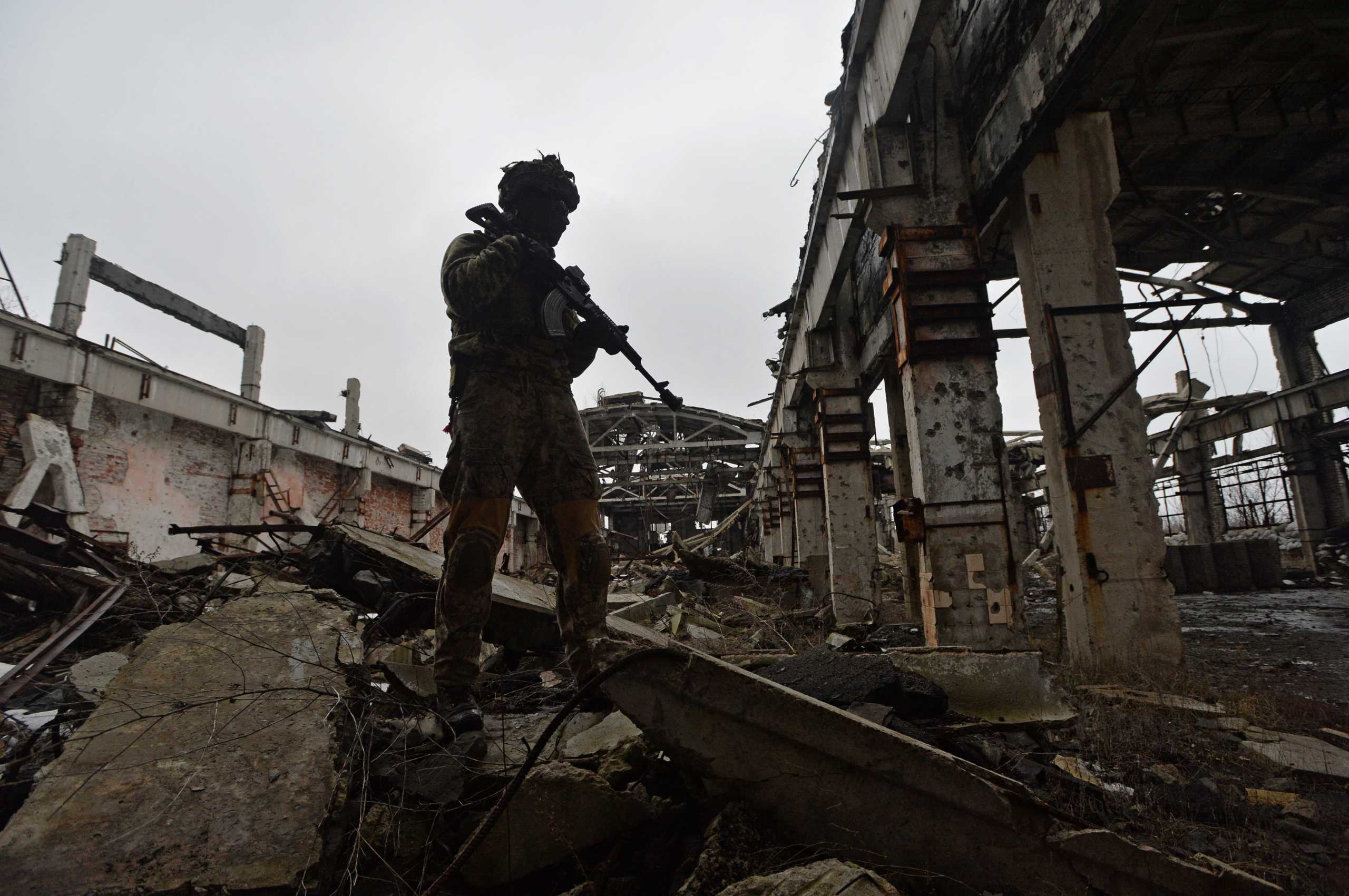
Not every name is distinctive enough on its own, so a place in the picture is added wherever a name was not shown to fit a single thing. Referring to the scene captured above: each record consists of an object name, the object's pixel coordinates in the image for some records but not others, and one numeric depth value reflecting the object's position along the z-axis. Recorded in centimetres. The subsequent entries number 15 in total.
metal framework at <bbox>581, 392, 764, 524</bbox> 2245
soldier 237
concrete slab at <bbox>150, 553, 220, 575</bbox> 415
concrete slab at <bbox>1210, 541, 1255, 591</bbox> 1145
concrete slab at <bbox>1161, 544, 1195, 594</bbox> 1181
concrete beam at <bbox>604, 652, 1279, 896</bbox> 138
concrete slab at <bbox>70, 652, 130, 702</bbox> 247
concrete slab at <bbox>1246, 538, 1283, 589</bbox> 1138
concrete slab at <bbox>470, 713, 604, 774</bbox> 180
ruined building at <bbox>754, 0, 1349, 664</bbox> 373
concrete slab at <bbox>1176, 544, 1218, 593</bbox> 1173
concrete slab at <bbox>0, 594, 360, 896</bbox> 129
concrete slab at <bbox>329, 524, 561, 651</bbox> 344
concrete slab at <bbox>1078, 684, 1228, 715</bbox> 286
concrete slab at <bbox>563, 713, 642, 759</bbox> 194
